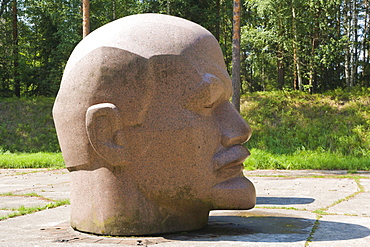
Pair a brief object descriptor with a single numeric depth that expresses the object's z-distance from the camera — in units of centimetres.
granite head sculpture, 409
